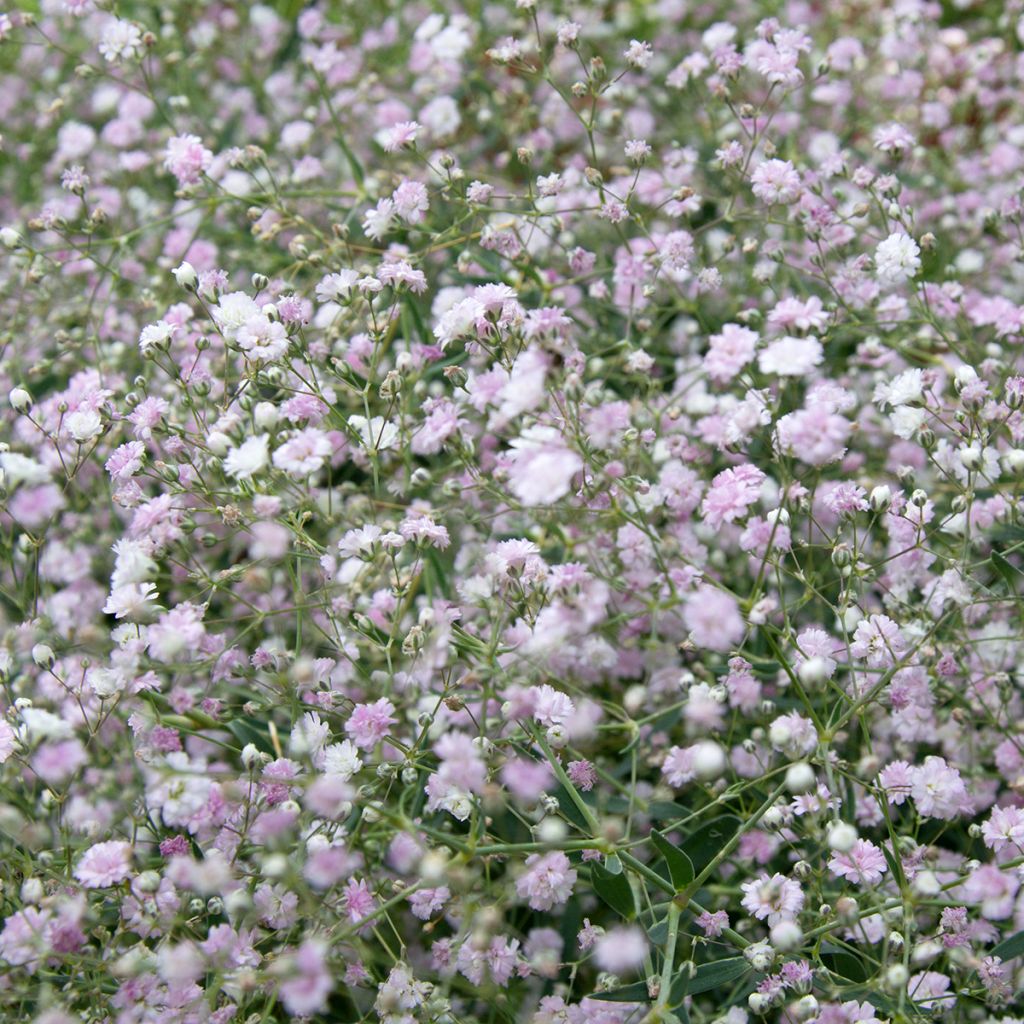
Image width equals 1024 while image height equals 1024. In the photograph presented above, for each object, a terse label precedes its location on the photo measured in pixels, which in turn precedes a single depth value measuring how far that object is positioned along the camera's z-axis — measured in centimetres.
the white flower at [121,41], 53
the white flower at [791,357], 45
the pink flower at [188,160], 51
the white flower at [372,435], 48
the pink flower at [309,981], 43
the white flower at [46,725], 45
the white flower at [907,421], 48
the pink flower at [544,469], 44
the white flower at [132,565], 46
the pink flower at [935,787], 47
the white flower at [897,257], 49
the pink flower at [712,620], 45
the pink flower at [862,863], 46
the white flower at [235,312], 48
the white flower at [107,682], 46
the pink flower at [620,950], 43
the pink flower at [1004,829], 47
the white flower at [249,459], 46
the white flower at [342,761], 46
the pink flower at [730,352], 47
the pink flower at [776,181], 50
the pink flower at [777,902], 46
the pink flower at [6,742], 46
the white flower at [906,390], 48
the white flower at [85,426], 48
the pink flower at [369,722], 46
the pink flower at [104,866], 46
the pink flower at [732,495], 47
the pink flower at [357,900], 46
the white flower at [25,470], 47
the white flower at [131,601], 46
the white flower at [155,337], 48
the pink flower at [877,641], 47
